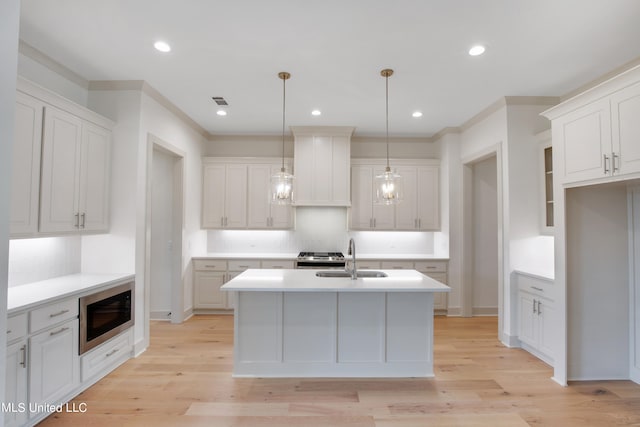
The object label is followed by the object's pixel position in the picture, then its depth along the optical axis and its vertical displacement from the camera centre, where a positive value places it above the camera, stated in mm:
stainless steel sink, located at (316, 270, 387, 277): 3234 -480
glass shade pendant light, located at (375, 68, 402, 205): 3041 +368
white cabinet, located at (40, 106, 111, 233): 2598 +447
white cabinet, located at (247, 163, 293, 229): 5211 +287
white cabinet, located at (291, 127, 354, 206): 5051 +910
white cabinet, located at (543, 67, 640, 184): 2309 +758
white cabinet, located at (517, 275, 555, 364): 3242 -967
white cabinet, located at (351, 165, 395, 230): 5234 +299
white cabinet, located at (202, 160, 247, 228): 5207 +474
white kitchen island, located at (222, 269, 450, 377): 2922 -979
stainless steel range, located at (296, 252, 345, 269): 4703 -527
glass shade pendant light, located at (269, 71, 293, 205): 3072 +366
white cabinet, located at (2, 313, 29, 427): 2004 -952
